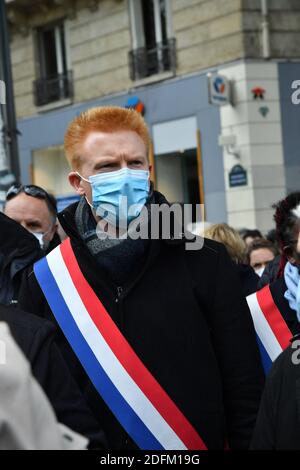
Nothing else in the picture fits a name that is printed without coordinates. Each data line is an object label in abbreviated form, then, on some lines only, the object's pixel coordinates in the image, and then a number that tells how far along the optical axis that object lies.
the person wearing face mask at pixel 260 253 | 7.38
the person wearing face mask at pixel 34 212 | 4.37
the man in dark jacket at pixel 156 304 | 2.86
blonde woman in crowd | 5.12
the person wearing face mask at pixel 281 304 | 3.23
